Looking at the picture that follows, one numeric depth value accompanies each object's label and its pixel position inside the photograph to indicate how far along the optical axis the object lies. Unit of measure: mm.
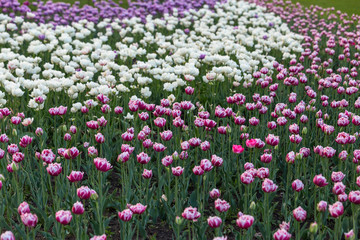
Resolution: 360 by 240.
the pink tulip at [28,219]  2729
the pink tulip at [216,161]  3605
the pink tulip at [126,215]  2922
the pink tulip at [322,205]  2941
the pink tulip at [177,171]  3533
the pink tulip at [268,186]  3137
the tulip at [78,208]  2852
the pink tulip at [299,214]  2870
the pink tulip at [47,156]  3567
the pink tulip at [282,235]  2633
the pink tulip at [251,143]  4012
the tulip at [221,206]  3037
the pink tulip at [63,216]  2732
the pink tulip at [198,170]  3475
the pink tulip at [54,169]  3301
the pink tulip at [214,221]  2800
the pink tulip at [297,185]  3241
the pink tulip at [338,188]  3037
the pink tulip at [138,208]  3012
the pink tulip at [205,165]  3470
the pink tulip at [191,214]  2881
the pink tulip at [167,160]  3734
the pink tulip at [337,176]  3264
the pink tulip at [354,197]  2949
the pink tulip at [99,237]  2566
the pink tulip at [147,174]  3650
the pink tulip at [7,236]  2518
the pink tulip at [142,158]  3670
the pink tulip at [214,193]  3318
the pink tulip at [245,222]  2711
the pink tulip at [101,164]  3316
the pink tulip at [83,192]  2982
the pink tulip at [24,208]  2839
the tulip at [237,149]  3949
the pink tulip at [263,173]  3406
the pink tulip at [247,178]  3287
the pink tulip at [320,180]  3137
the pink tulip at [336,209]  2764
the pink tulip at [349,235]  2675
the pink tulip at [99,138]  4061
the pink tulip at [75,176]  3225
